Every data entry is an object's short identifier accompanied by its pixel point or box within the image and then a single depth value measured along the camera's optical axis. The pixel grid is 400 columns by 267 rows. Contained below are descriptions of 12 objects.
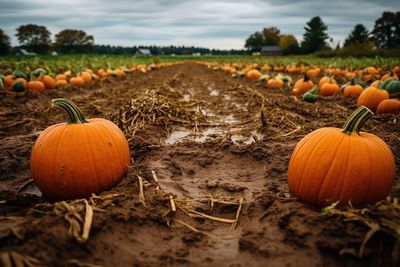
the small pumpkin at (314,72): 17.31
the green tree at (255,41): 125.64
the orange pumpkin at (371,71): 13.56
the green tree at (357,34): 84.11
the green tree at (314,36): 78.96
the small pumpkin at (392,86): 7.35
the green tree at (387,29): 71.12
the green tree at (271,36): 124.38
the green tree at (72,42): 81.88
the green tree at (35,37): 69.62
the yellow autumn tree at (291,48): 76.94
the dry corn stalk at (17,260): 1.71
